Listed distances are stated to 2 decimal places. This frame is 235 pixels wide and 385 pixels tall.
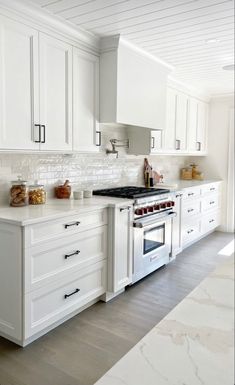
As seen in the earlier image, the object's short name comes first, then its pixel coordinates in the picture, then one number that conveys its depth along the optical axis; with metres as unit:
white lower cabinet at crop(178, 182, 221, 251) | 4.40
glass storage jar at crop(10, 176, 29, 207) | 2.62
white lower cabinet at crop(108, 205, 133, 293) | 2.88
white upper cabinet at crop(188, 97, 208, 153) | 5.15
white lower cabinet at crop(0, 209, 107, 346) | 2.14
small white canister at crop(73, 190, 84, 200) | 3.06
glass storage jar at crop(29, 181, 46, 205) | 2.75
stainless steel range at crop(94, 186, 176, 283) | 3.18
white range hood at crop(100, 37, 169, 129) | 3.11
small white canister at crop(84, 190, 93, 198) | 3.21
